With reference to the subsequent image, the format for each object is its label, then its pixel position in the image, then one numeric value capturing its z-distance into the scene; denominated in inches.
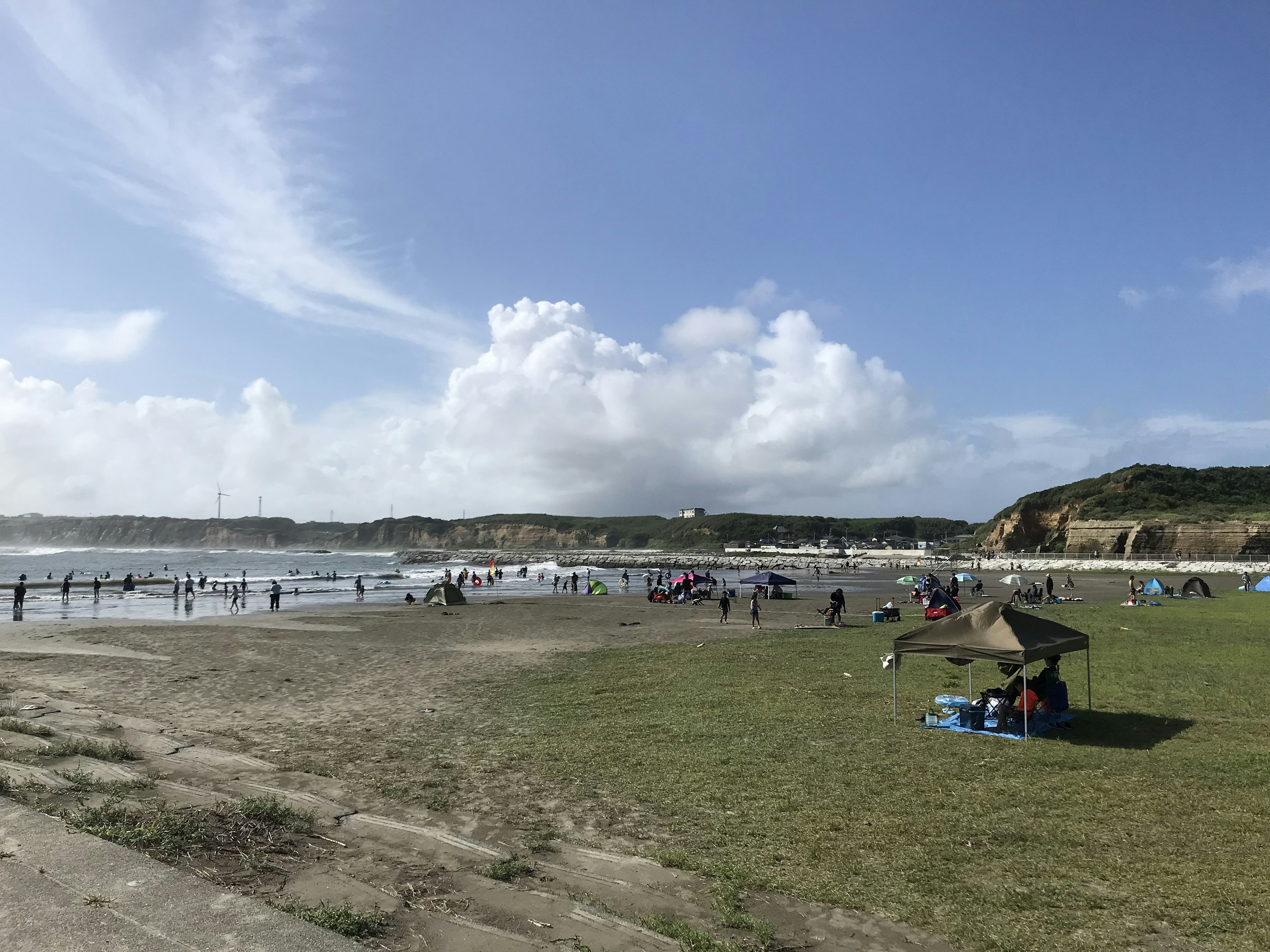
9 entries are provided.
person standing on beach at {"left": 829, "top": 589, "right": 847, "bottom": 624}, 1105.4
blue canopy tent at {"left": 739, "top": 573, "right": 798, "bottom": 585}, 1466.5
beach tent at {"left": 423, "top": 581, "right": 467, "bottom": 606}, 1608.0
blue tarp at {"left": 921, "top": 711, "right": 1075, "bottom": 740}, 443.8
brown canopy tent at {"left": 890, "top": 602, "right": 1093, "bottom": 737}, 427.2
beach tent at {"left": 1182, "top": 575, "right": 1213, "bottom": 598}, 1470.2
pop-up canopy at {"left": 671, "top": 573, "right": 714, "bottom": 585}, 1686.8
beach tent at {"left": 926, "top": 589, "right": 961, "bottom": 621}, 1088.8
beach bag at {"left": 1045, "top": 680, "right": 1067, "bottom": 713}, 464.8
